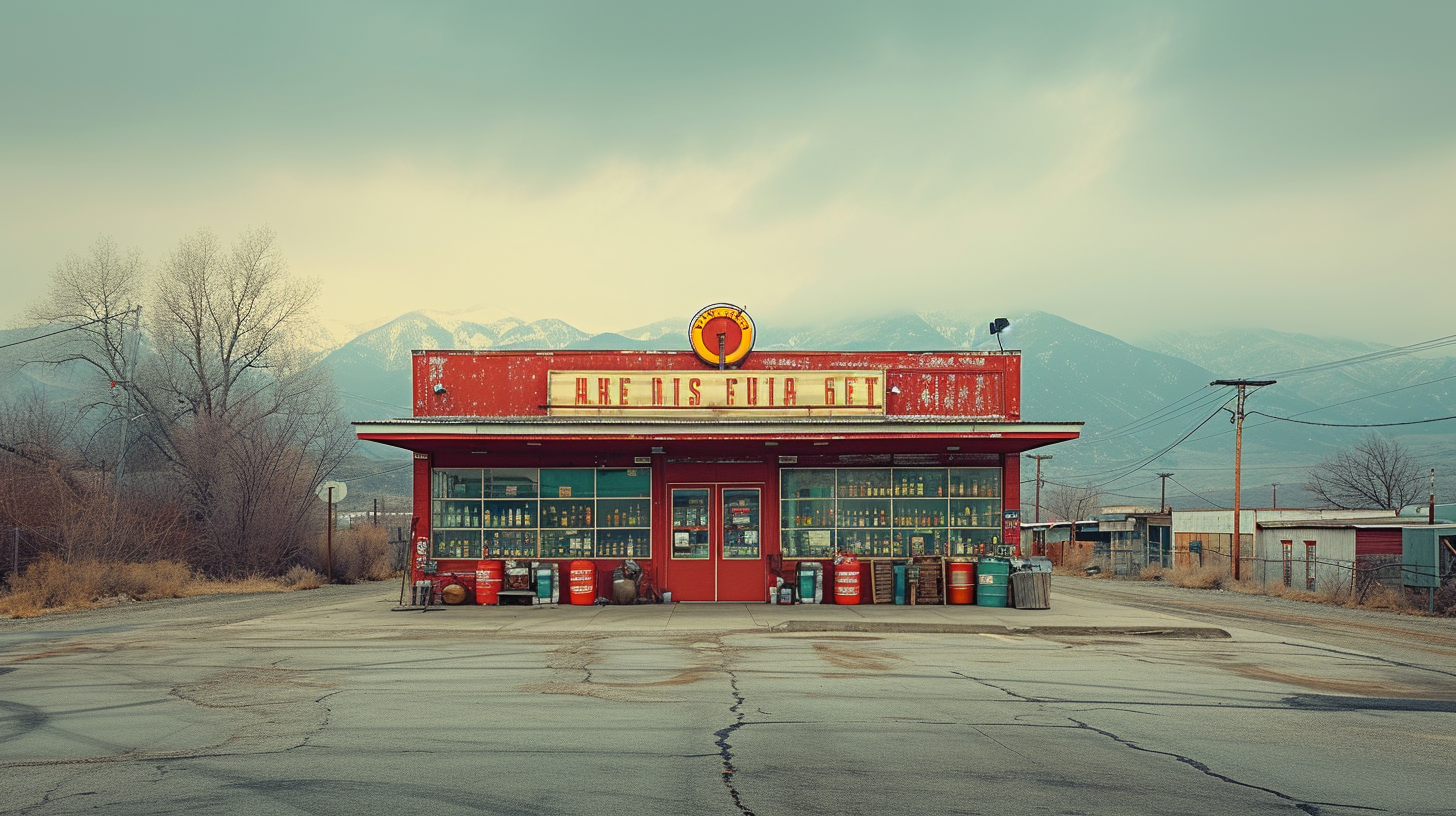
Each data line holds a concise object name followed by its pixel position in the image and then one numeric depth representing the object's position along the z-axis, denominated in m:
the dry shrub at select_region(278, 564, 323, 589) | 34.25
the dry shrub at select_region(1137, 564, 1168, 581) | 49.12
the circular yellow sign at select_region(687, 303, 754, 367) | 24.34
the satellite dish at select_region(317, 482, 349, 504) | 28.86
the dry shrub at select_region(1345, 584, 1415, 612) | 29.09
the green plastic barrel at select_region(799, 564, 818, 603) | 23.16
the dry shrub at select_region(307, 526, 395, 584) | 39.00
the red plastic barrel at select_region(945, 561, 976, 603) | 23.23
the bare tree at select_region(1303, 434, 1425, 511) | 78.38
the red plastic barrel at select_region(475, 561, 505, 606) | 23.02
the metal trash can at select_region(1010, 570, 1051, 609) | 22.53
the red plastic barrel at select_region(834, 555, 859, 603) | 23.08
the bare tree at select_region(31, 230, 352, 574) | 36.25
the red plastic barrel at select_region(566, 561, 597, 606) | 22.88
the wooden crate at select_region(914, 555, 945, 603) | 23.28
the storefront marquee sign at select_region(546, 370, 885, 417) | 23.94
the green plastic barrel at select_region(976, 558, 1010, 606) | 22.84
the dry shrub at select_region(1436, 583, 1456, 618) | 27.78
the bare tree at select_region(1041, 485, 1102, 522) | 119.62
